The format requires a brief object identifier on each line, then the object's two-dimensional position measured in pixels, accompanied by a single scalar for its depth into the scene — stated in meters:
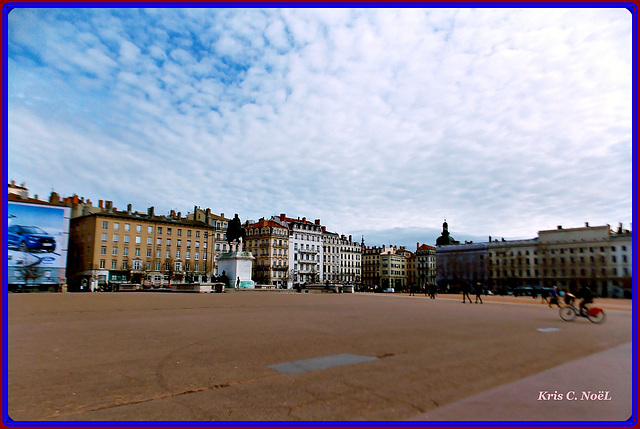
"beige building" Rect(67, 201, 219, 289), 73.31
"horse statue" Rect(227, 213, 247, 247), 53.58
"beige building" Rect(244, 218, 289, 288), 108.00
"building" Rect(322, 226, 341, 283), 122.31
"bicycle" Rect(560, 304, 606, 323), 15.65
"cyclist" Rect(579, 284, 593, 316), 15.95
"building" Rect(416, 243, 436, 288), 149.12
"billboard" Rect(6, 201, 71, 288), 59.44
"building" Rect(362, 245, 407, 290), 147.12
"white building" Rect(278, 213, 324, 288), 114.06
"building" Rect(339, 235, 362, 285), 129.95
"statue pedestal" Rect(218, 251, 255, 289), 49.38
